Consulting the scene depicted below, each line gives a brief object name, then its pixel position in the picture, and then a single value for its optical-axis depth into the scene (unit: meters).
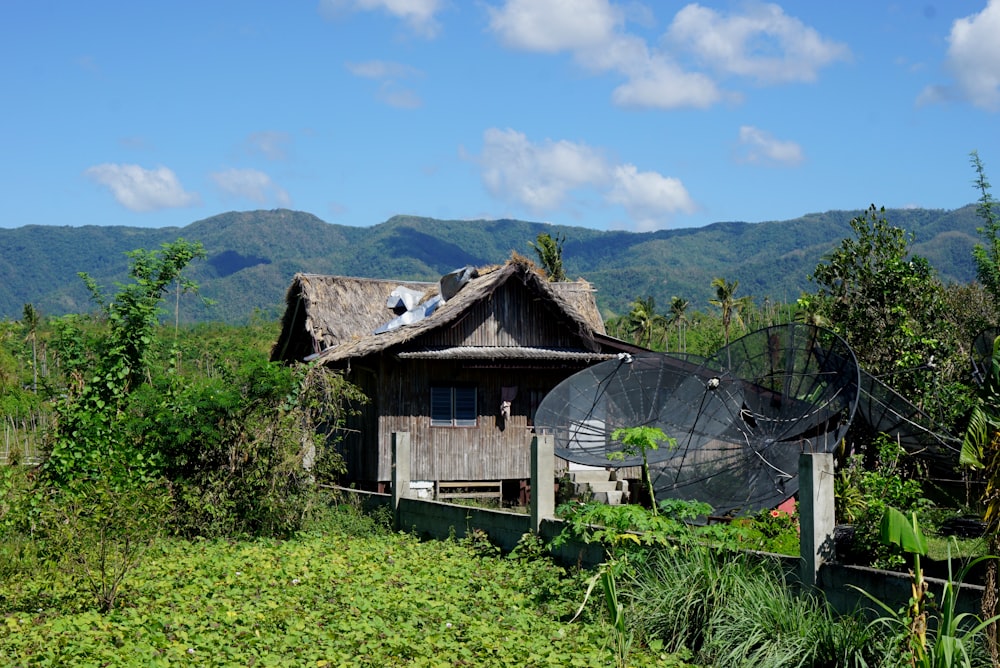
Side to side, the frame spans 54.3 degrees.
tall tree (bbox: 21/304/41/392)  61.70
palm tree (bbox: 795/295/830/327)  18.19
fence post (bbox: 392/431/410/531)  14.88
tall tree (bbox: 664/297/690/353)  64.75
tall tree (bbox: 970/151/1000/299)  22.23
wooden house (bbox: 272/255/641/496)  19.19
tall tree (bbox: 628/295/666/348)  65.56
